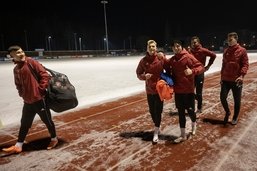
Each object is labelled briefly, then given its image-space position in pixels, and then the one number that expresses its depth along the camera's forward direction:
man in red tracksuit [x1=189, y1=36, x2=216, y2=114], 6.39
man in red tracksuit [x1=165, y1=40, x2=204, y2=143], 4.61
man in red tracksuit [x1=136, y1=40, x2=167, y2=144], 4.62
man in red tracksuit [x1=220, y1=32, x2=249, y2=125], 5.34
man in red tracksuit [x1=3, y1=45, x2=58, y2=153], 4.36
